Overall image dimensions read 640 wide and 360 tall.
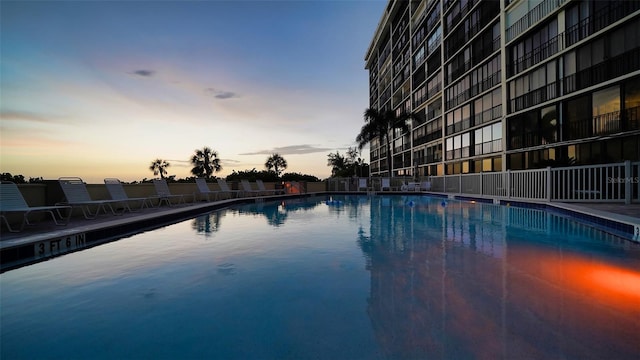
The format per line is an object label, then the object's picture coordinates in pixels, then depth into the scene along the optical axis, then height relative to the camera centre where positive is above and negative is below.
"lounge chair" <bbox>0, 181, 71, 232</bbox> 5.58 -0.32
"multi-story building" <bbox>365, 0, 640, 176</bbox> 13.05 +5.44
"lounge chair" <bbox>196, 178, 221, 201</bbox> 14.06 -0.38
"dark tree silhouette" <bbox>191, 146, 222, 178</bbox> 41.91 +2.65
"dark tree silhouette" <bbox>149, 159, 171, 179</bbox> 47.19 +2.30
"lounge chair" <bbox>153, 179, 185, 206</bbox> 11.17 -0.37
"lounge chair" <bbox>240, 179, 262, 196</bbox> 17.46 -0.49
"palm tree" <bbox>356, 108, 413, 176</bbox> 29.59 +5.22
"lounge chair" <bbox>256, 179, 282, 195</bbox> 19.69 -0.66
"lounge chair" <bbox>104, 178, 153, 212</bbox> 8.73 -0.25
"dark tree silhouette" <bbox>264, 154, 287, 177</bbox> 54.53 +2.94
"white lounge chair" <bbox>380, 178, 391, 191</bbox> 24.19 -0.53
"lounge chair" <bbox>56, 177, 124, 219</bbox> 7.27 -0.28
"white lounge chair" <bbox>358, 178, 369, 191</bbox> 24.38 -0.50
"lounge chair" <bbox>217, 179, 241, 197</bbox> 15.62 -0.35
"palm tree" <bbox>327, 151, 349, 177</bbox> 67.66 +3.63
